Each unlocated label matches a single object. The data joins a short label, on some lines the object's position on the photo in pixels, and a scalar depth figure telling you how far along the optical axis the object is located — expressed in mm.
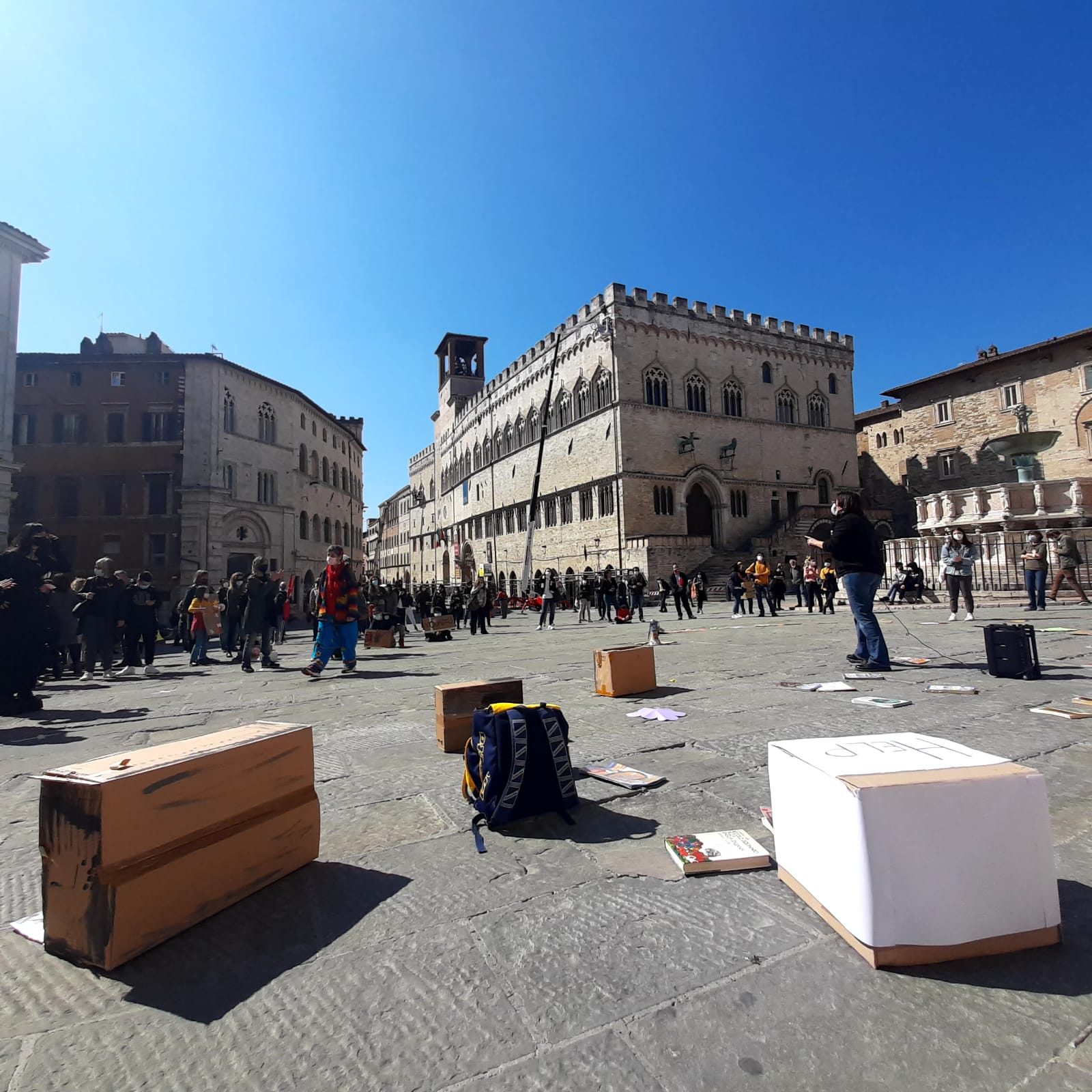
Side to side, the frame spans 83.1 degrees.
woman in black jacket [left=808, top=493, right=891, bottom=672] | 6316
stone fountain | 18875
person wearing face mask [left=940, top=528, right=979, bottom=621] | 11008
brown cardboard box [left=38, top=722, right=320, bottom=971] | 1858
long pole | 26641
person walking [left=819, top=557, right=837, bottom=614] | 17219
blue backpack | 2828
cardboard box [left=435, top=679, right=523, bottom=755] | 4016
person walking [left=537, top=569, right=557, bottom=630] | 16281
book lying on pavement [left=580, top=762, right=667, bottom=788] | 3262
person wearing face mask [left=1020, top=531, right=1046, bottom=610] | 12148
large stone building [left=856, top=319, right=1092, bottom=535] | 30391
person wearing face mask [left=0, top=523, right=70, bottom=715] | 6199
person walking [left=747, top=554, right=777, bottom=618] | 17266
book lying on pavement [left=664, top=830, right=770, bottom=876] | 2342
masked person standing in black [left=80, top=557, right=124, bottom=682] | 9062
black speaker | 5574
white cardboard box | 1700
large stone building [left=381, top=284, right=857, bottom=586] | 31594
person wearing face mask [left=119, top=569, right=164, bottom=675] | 9703
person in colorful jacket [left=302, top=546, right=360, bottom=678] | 8031
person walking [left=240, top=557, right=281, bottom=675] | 8672
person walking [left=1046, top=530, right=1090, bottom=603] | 12750
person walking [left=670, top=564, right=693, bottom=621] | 17844
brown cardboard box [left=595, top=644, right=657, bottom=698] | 5785
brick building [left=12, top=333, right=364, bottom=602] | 27750
